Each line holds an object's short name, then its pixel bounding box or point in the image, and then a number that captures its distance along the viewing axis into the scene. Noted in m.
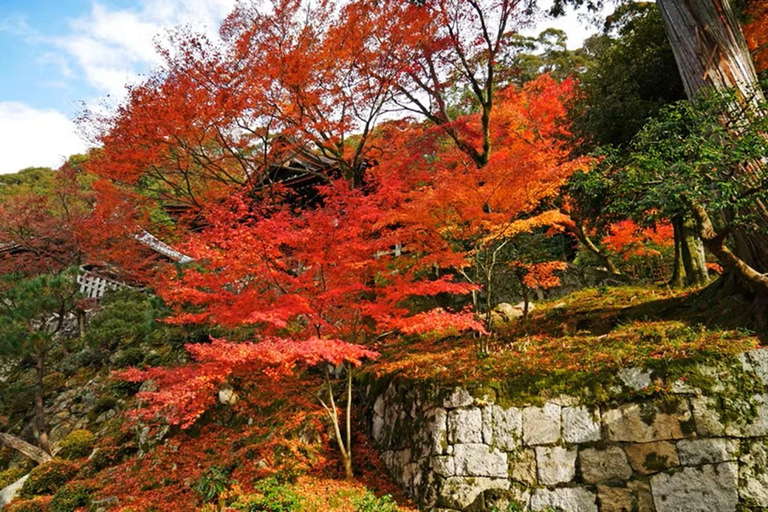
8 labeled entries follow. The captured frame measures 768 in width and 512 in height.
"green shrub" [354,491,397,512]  5.42
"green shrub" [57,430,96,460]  9.62
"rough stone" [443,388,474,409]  5.69
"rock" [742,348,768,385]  4.68
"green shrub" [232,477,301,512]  5.55
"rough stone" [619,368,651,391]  4.97
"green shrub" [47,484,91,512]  7.27
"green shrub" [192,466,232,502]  6.33
